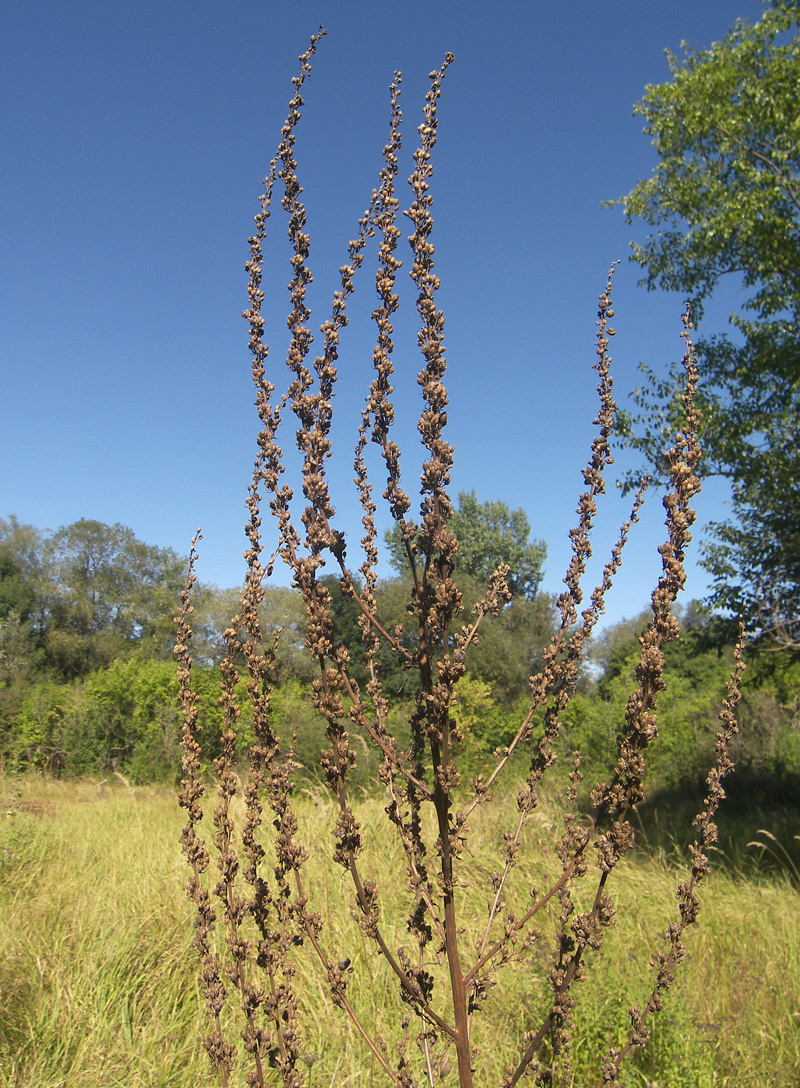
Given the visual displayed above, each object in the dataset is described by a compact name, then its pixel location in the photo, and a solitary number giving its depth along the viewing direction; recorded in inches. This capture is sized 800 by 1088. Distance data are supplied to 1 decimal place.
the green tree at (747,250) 314.7
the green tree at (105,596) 1282.0
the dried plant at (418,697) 46.5
